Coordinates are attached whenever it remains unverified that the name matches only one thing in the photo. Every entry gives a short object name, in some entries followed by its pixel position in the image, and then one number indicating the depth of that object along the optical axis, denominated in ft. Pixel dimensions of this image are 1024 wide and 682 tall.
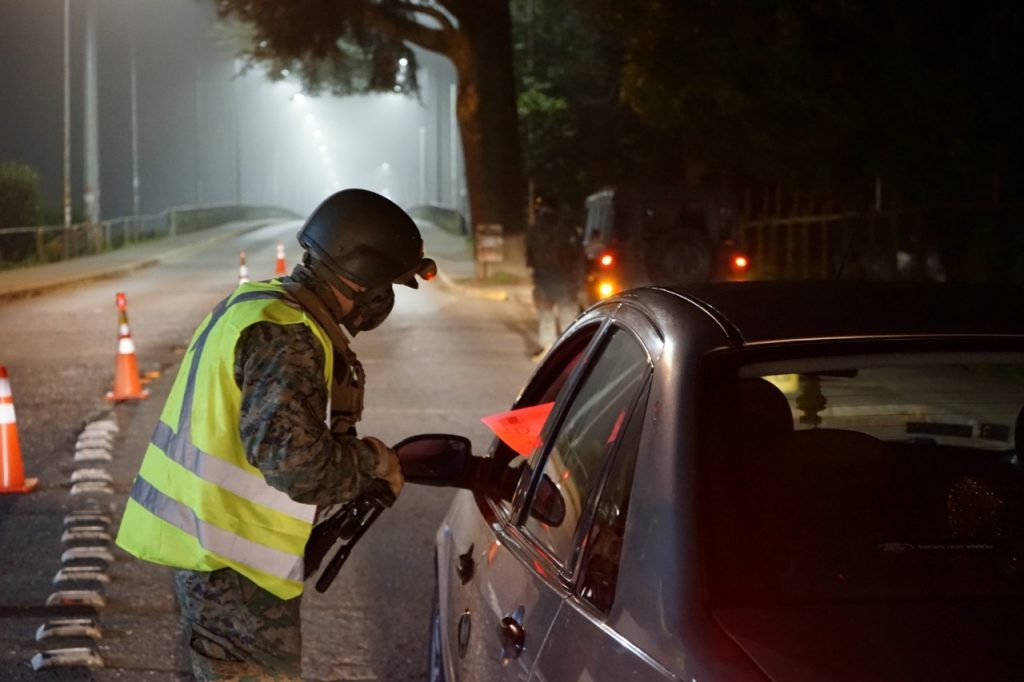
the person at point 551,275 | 51.65
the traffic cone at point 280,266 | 90.74
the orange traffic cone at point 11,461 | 27.35
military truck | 48.29
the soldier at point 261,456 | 9.64
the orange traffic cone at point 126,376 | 39.40
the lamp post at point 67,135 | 102.78
